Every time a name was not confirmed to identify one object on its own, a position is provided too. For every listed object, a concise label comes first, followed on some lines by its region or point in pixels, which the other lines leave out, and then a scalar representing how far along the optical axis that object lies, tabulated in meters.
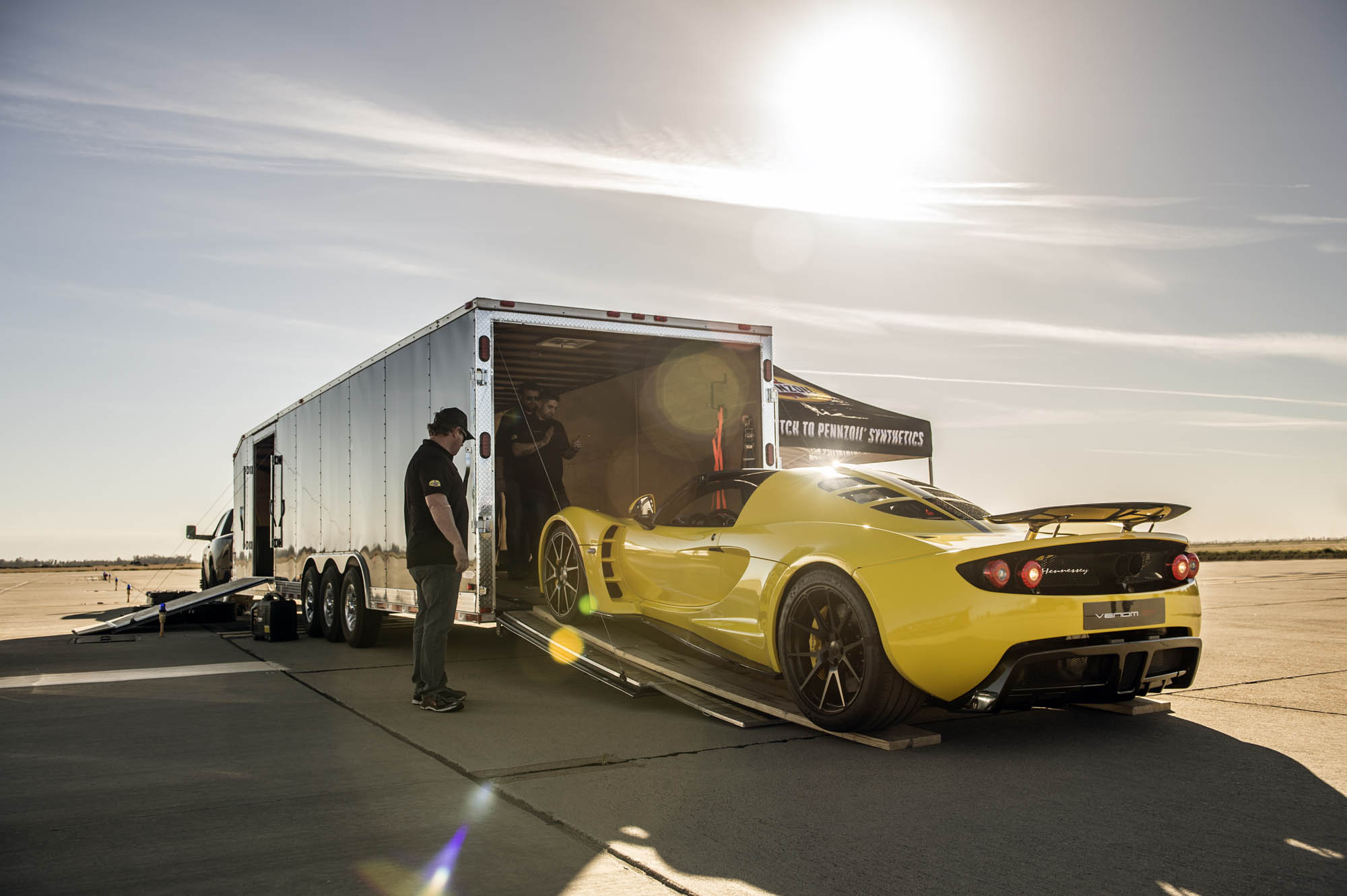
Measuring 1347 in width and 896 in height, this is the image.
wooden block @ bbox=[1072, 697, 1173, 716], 5.43
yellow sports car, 4.40
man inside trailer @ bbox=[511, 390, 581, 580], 9.23
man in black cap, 6.09
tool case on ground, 10.98
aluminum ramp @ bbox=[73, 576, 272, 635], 11.90
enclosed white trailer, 7.26
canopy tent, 14.44
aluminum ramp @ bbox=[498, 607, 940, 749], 4.93
